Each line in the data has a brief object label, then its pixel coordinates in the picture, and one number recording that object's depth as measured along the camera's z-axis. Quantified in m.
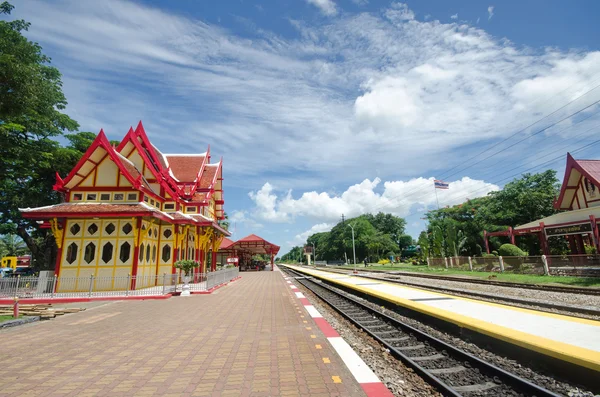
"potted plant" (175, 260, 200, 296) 14.89
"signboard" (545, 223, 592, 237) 21.11
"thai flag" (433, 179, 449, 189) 40.69
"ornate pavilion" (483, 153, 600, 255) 21.19
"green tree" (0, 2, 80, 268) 14.30
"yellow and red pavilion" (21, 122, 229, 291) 15.21
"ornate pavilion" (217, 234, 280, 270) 39.47
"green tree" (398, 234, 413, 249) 90.69
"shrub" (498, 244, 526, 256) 25.14
